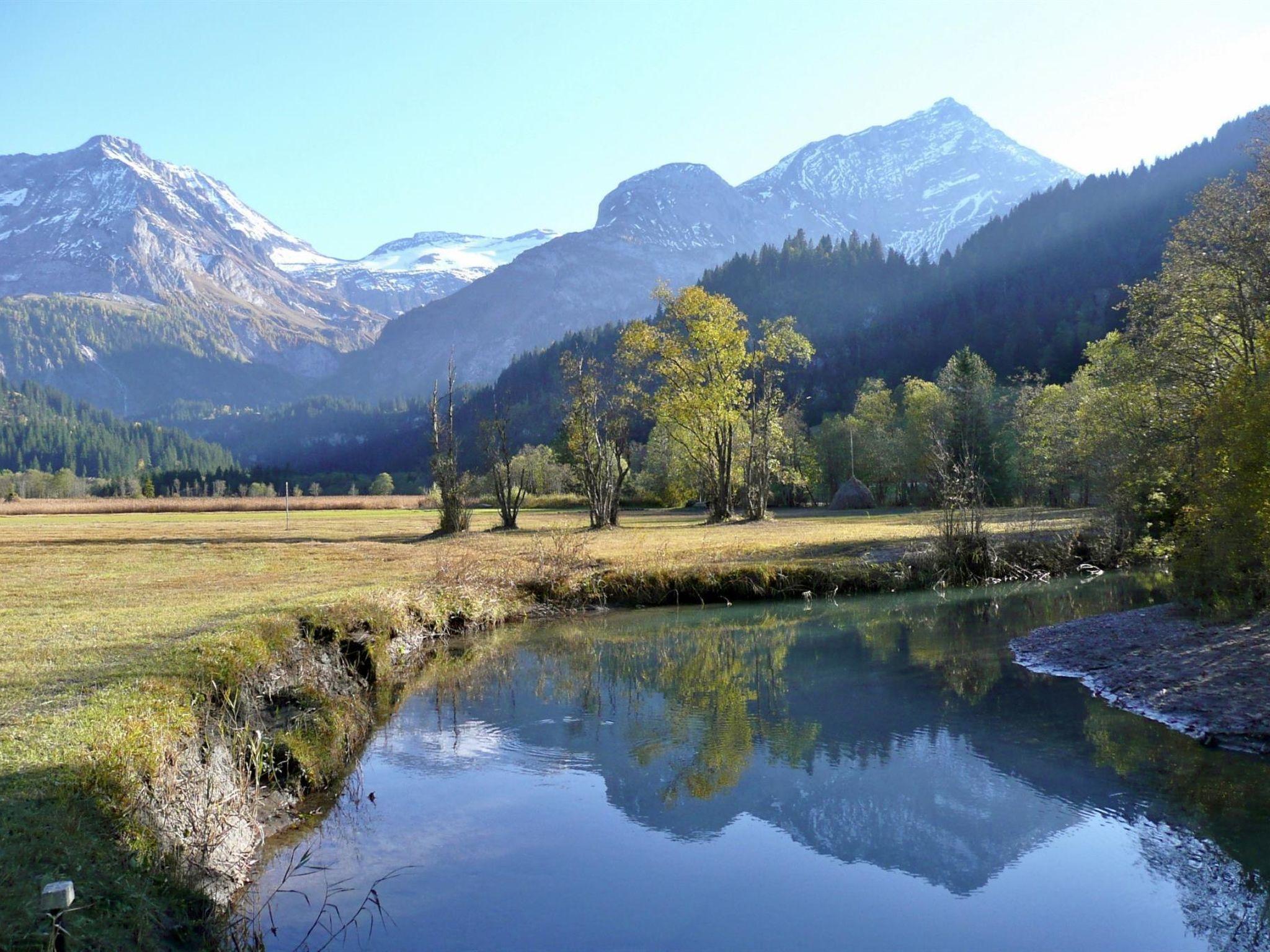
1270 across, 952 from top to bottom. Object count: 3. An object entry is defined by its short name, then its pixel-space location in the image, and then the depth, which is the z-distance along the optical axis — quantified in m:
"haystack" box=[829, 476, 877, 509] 69.88
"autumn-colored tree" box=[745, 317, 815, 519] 47.84
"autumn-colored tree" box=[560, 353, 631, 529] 44.69
